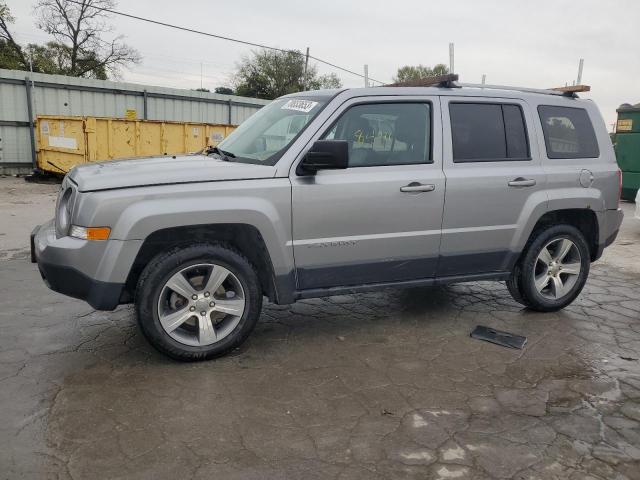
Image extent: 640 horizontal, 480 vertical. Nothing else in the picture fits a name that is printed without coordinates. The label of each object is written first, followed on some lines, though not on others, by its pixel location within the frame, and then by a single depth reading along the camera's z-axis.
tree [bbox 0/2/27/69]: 34.12
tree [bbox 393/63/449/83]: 66.94
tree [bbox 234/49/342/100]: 54.03
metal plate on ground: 4.13
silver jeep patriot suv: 3.36
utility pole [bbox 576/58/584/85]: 13.15
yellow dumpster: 14.94
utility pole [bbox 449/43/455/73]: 11.44
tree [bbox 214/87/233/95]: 53.69
